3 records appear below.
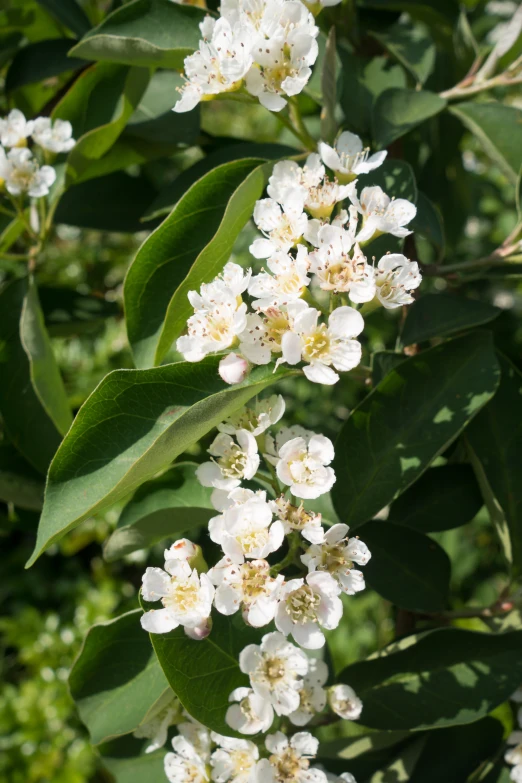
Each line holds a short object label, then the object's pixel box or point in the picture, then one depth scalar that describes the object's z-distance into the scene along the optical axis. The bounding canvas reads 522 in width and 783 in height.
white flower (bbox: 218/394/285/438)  0.22
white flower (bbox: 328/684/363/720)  0.22
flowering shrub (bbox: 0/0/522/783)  0.21
